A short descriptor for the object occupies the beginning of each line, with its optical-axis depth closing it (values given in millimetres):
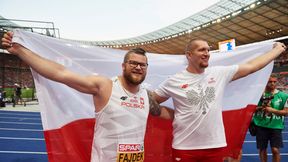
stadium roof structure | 28062
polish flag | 2732
